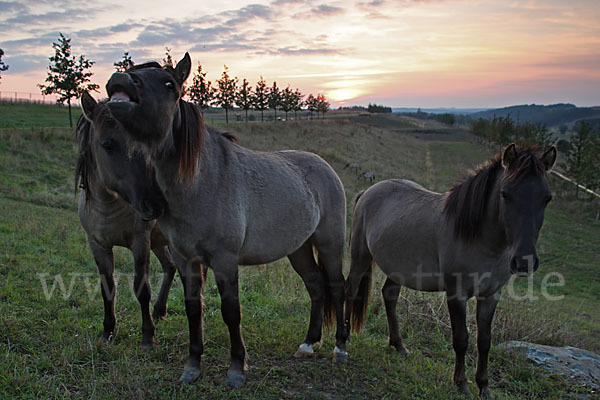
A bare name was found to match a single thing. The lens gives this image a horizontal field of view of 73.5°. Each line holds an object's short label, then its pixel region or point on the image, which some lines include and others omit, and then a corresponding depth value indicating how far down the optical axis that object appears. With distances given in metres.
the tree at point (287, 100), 61.75
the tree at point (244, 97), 51.41
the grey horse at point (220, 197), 2.72
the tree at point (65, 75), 27.23
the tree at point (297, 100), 66.59
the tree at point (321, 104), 79.88
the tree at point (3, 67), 32.17
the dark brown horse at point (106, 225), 4.07
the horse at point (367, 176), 29.20
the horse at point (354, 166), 31.56
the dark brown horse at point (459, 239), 3.40
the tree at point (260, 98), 54.24
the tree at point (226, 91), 48.75
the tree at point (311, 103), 78.94
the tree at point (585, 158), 31.09
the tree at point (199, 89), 40.03
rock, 4.68
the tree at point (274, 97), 57.78
